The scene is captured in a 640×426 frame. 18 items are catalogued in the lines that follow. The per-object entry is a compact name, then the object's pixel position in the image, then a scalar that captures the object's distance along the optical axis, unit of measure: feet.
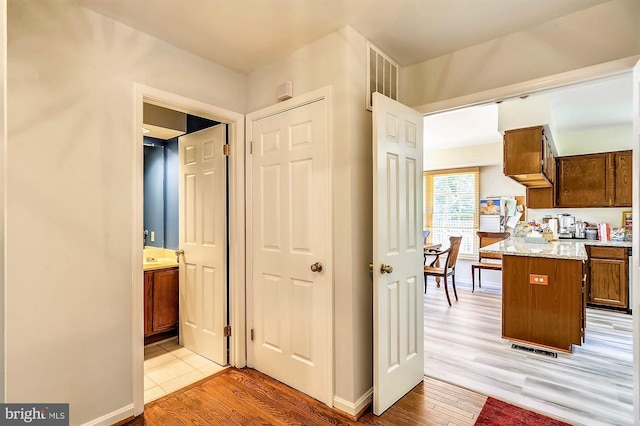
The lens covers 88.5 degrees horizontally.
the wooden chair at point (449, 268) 15.74
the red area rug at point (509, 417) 6.68
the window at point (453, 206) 21.03
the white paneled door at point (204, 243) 9.27
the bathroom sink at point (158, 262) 10.48
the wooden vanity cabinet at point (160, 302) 10.33
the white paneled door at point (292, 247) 7.41
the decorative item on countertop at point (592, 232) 16.47
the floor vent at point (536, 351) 10.07
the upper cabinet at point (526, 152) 11.72
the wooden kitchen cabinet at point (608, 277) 14.62
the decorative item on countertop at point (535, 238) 13.05
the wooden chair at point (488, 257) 17.53
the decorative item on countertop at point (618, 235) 15.75
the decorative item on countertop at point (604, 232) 16.06
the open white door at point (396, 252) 6.88
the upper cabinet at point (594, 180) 15.80
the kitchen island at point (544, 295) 9.89
